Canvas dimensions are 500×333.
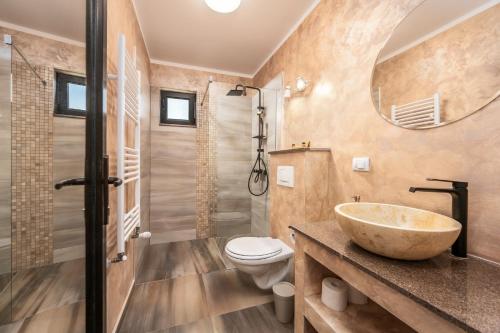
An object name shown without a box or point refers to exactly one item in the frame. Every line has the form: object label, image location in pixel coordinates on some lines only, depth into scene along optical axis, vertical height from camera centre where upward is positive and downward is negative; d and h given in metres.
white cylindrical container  1.49 -1.02
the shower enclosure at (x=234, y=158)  2.97 +0.09
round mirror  0.84 +0.50
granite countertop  0.51 -0.37
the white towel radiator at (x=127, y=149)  1.19 +0.12
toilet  1.60 -0.74
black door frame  0.76 -0.02
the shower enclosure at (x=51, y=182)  0.60 -0.07
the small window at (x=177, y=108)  2.93 +0.81
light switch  1.31 +0.01
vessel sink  0.69 -0.25
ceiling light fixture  1.58 +1.25
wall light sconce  1.91 +0.77
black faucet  0.83 -0.17
